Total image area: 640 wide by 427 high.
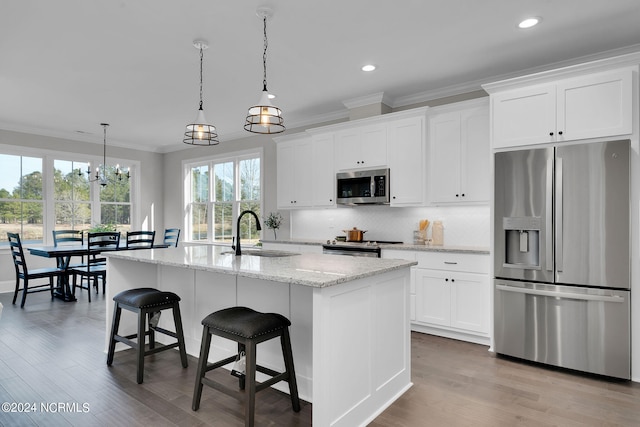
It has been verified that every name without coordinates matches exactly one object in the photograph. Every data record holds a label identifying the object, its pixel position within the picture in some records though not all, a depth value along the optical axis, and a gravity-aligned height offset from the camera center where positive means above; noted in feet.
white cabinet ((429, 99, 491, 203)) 12.95 +2.24
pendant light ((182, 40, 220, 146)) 10.72 +2.61
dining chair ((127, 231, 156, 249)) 19.29 -1.39
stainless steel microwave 15.10 +1.21
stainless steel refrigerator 9.41 -1.07
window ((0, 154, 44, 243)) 20.29 +0.99
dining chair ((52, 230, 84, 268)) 19.90 -1.26
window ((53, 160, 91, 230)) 22.08 +1.14
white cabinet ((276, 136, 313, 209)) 17.72 +2.09
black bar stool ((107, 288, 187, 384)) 9.14 -2.42
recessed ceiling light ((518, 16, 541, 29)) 9.46 +4.93
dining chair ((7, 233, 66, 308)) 16.80 -2.59
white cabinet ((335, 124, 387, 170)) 15.14 +2.87
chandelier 23.06 +2.66
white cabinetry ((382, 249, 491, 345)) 12.05 -2.61
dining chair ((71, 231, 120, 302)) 17.88 -1.62
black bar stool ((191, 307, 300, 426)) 6.89 -2.33
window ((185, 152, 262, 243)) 21.67 +1.23
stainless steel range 14.15 -1.24
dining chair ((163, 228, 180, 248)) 23.53 -1.35
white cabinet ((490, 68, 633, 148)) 9.60 +2.91
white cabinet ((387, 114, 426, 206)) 14.11 +2.15
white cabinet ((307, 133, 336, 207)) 16.75 +2.05
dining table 16.74 -1.72
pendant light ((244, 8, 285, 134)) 9.09 +2.60
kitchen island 6.51 -2.08
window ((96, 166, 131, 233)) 24.16 +0.83
